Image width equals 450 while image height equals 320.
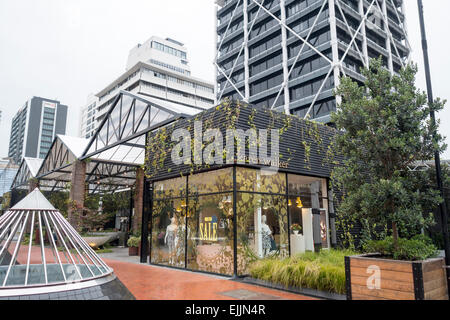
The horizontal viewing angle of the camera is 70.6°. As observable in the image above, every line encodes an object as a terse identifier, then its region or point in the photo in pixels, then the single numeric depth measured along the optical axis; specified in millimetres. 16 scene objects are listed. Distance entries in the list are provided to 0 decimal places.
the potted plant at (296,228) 10398
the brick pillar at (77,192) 17453
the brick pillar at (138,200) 18672
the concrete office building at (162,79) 70938
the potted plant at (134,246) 14828
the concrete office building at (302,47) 39844
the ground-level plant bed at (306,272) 6703
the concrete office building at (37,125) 152000
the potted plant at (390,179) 5395
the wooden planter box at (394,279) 5098
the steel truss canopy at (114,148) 12477
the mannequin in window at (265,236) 9492
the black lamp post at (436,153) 5641
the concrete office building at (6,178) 68062
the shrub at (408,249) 5625
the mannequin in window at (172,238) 10875
